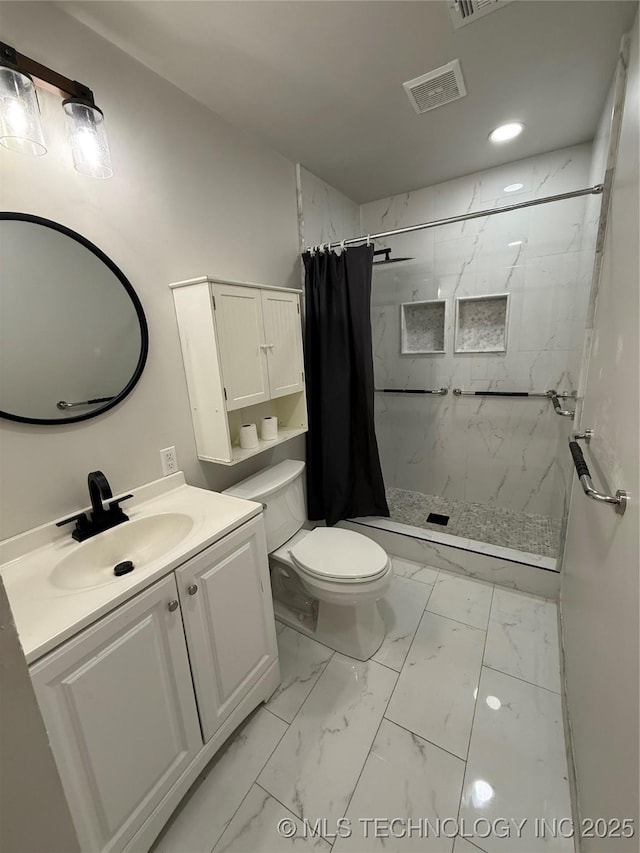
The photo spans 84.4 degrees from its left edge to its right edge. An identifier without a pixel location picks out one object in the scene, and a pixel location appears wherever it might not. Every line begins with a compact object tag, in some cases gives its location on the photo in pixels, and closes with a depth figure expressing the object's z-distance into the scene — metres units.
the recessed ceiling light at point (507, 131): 1.77
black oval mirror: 1.05
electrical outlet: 1.48
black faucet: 1.16
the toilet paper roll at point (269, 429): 1.80
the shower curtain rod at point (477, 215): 1.54
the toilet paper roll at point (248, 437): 1.67
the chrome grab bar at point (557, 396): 1.99
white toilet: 1.55
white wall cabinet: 1.42
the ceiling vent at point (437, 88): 1.38
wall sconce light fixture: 0.91
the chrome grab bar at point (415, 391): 2.70
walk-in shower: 2.16
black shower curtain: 2.06
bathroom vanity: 0.83
